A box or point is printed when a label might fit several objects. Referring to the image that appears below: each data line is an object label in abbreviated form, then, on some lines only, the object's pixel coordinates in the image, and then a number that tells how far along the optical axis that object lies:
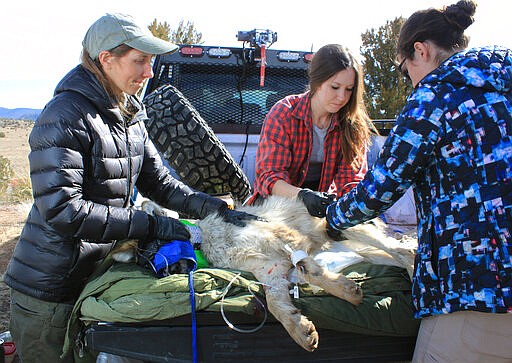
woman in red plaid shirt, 3.78
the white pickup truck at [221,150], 2.37
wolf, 2.44
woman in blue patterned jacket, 2.07
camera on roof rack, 5.62
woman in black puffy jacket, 2.47
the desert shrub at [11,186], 11.62
